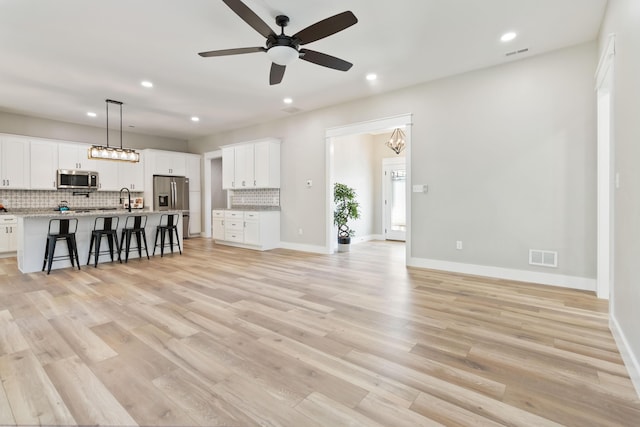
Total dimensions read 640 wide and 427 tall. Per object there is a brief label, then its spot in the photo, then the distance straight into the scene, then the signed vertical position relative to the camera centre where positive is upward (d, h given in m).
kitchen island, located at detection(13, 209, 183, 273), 4.67 -0.42
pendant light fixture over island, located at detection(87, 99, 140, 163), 5.34 +1.05
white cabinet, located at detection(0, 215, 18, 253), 5.92 -0.41
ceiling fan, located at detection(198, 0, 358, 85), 2.47 +1.58
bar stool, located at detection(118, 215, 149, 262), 5.52 -0.38
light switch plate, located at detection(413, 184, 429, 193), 4.94 +0.36
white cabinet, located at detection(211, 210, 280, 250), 6.81 -0.41
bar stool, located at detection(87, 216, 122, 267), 5.18 -0.36
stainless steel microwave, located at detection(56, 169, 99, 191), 6.84 +0.73
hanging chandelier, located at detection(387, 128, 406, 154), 7.28 +1.64
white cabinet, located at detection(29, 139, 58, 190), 6.50 +1.04
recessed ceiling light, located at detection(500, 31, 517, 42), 3.48 +1.99
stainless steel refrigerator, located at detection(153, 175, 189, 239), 8.14 +0.47
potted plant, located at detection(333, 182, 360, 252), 6.86 +0.07
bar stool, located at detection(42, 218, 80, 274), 4.68 -0.41
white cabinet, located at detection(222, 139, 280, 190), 6.93 +1.09
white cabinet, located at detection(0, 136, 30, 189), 6.13 +1.01
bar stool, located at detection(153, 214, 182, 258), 6.04 -0.34
